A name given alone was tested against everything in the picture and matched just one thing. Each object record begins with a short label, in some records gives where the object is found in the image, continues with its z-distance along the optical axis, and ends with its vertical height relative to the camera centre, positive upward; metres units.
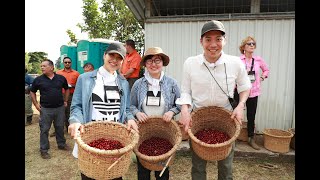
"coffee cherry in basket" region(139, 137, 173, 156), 2.69 -0.68
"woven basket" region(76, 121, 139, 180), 1.96 -0.60
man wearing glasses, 6.54 +0.22
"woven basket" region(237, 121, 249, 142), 5.17 -1.01
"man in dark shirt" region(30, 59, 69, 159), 5.36 -0.33
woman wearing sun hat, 2.84 -0.11
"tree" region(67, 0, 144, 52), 16.72 +4.02
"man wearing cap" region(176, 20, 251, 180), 2.53 +0.02
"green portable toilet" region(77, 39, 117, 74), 7.67 +0.98
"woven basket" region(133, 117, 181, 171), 2.42 -0.57
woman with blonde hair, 4.58 +0.26
